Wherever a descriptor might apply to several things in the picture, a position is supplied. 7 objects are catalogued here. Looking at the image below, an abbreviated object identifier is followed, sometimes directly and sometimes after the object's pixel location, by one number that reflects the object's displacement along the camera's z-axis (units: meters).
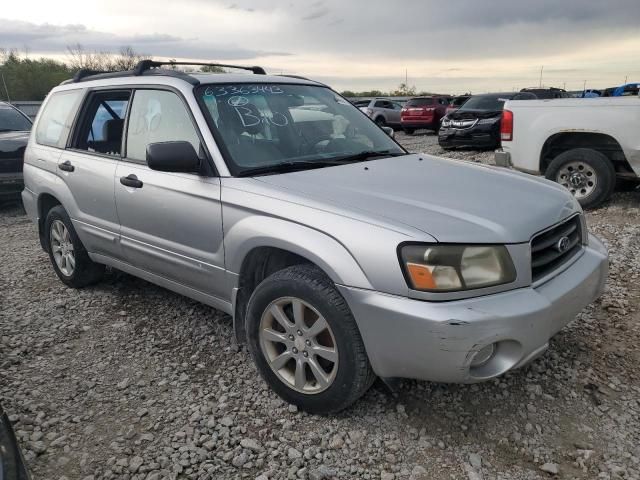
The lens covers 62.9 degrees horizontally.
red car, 18.23
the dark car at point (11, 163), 7.79
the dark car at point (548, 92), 14.33
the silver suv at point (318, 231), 2.18
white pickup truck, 5.87
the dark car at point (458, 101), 18.72
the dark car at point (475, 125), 12.27
